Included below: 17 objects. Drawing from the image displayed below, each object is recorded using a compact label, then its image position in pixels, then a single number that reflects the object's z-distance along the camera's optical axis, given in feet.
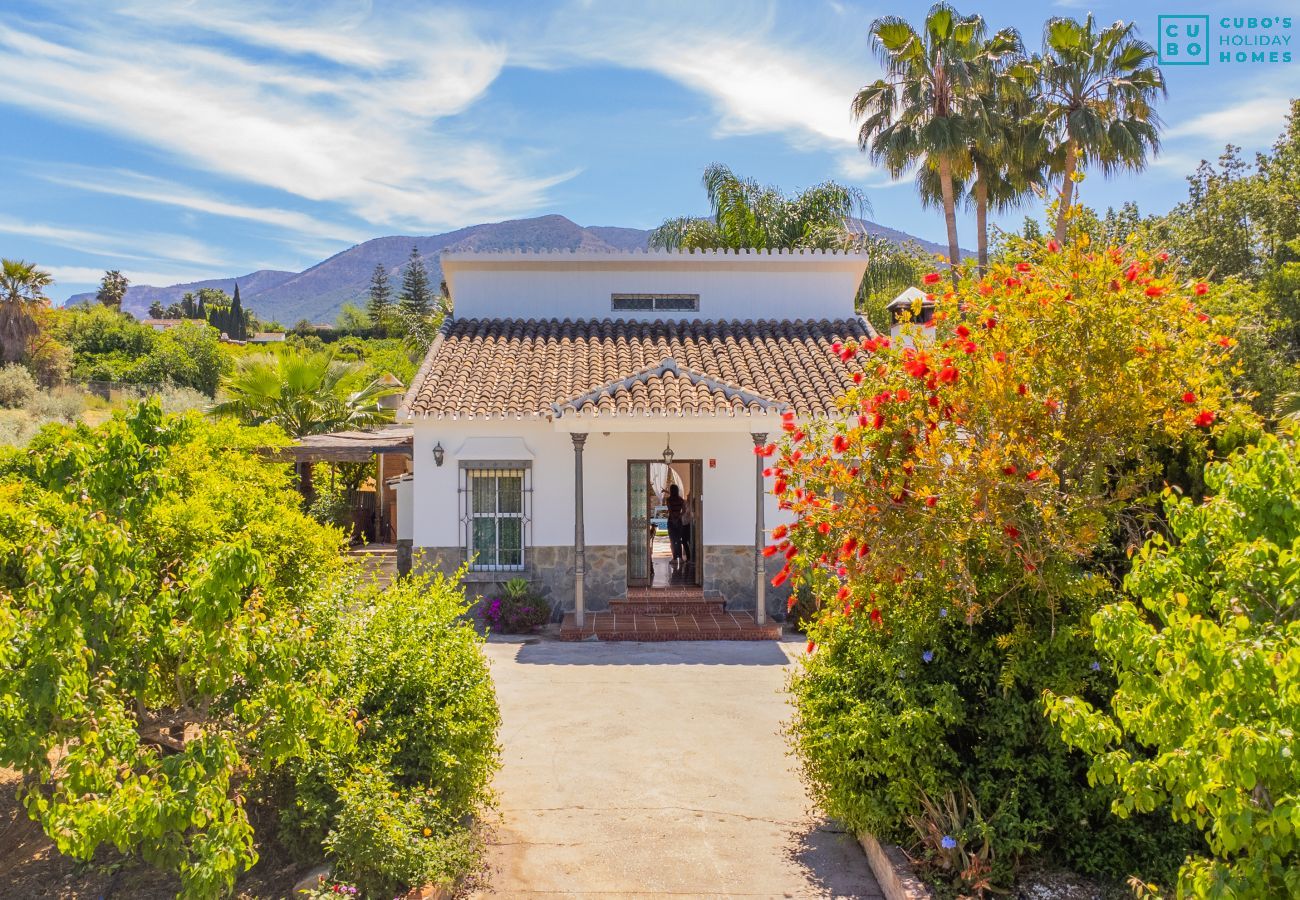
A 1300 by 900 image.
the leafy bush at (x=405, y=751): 15.97
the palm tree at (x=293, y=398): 67.26
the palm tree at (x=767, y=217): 88.07
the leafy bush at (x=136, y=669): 12.59
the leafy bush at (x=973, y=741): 17.21
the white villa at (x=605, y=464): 43.32
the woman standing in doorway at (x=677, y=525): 53.26
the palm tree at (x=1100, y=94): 77.92
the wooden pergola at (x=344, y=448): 50.78
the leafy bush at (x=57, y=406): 119.65
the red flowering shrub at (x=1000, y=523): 17.52
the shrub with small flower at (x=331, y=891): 15.15
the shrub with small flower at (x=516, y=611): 44.09
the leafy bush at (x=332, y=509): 58.95
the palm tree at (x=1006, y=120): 81.00
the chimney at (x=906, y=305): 56.97
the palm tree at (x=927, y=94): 81.00
